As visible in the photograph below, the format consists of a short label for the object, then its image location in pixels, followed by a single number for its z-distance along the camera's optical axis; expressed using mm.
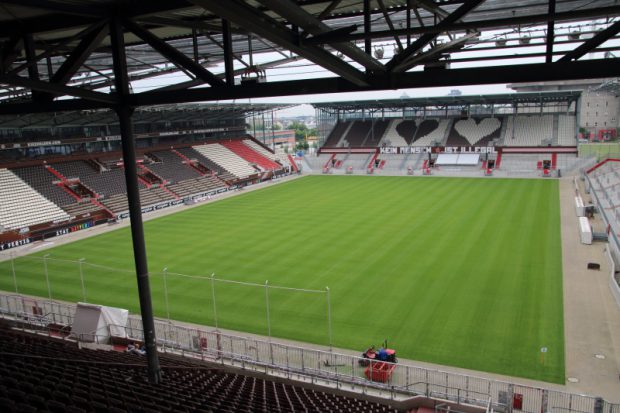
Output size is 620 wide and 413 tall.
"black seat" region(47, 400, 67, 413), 7394
